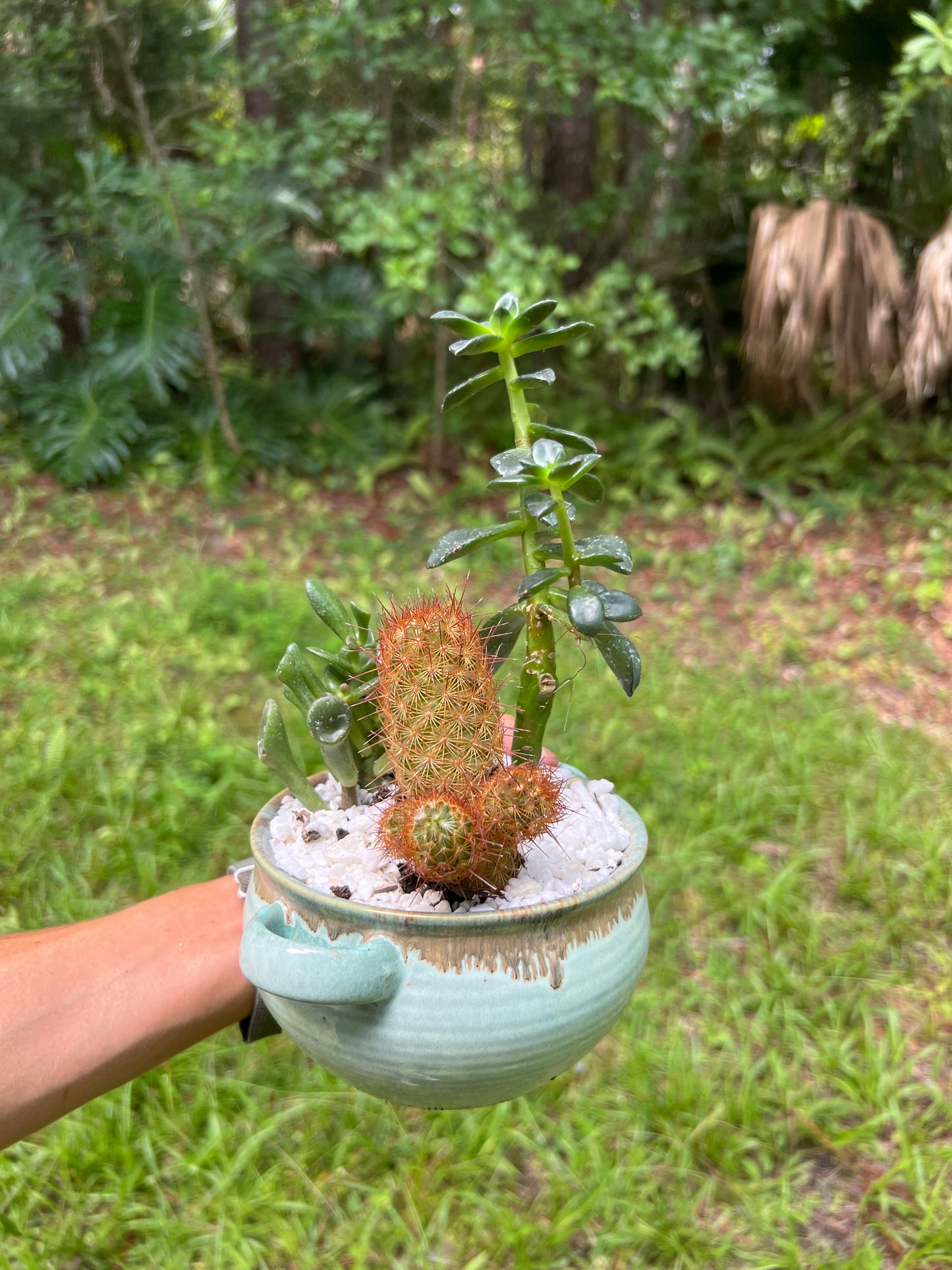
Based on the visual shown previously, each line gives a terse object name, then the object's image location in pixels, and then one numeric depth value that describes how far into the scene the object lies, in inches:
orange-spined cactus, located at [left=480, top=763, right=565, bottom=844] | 10.7
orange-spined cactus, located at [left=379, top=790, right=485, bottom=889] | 10.4
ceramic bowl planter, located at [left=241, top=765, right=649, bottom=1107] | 10.4
